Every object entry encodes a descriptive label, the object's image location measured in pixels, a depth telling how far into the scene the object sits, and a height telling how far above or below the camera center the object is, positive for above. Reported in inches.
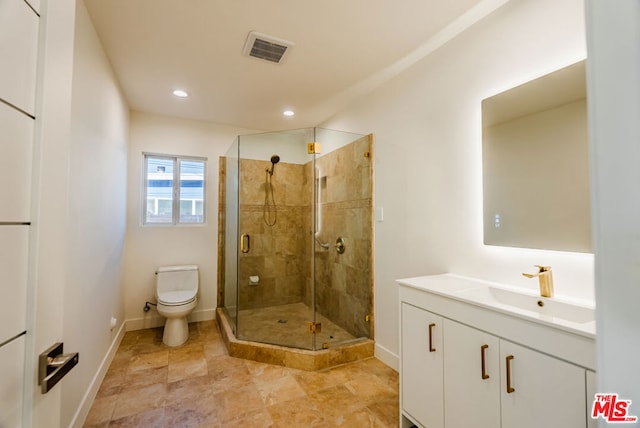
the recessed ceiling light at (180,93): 112.3 +52.0
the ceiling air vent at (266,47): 78.9 +51.6
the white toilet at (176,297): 112.8 -32.1
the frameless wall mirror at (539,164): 52.3 +11.7
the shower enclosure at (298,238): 110.7 -7.7
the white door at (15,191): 20.0 +2.3
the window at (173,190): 137.6 +15.7
